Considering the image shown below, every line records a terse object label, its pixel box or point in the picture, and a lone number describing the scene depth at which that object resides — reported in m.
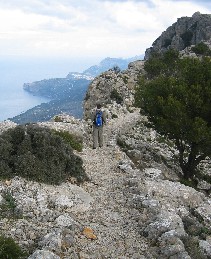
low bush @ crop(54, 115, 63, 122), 24.44
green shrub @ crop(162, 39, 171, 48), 86.67
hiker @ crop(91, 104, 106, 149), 17.89
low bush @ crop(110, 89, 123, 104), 40.53
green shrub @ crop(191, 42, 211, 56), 63.45
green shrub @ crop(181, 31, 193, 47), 84.07
